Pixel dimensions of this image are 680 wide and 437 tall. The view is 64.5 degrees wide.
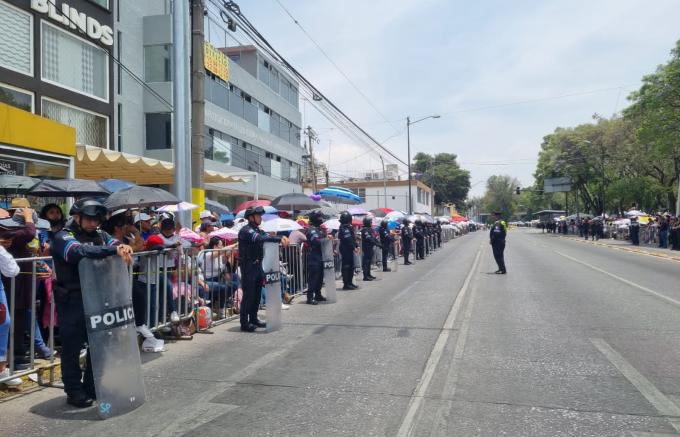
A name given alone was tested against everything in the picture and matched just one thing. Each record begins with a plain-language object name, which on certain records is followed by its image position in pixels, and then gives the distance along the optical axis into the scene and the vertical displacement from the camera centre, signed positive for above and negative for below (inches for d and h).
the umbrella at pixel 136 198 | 326.3 +21.3
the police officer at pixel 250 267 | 319.0 -22.5
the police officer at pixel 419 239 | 928.3 -22.7
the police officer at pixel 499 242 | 610.5 -20.1
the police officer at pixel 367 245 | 587.2 -19.9
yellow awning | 557.9 +78.9
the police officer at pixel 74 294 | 184.4 -21.1
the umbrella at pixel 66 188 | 343.9 +29.3
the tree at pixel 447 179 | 3833.7 +329.5
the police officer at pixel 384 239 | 703.1 -16.1
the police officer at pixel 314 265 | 424.5 -29.2
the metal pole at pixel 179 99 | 426.3 +105.2
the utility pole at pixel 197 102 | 455.2 +108.3
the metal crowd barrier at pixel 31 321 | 208.4 -35.4
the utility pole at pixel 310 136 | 1666.6 +292.9
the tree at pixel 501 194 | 5497.0 +309.3
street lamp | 1729.8 +270.3
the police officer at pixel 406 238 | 810.2 -17.9
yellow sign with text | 957.9 +315.6
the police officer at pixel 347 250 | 516.1 -21.6
